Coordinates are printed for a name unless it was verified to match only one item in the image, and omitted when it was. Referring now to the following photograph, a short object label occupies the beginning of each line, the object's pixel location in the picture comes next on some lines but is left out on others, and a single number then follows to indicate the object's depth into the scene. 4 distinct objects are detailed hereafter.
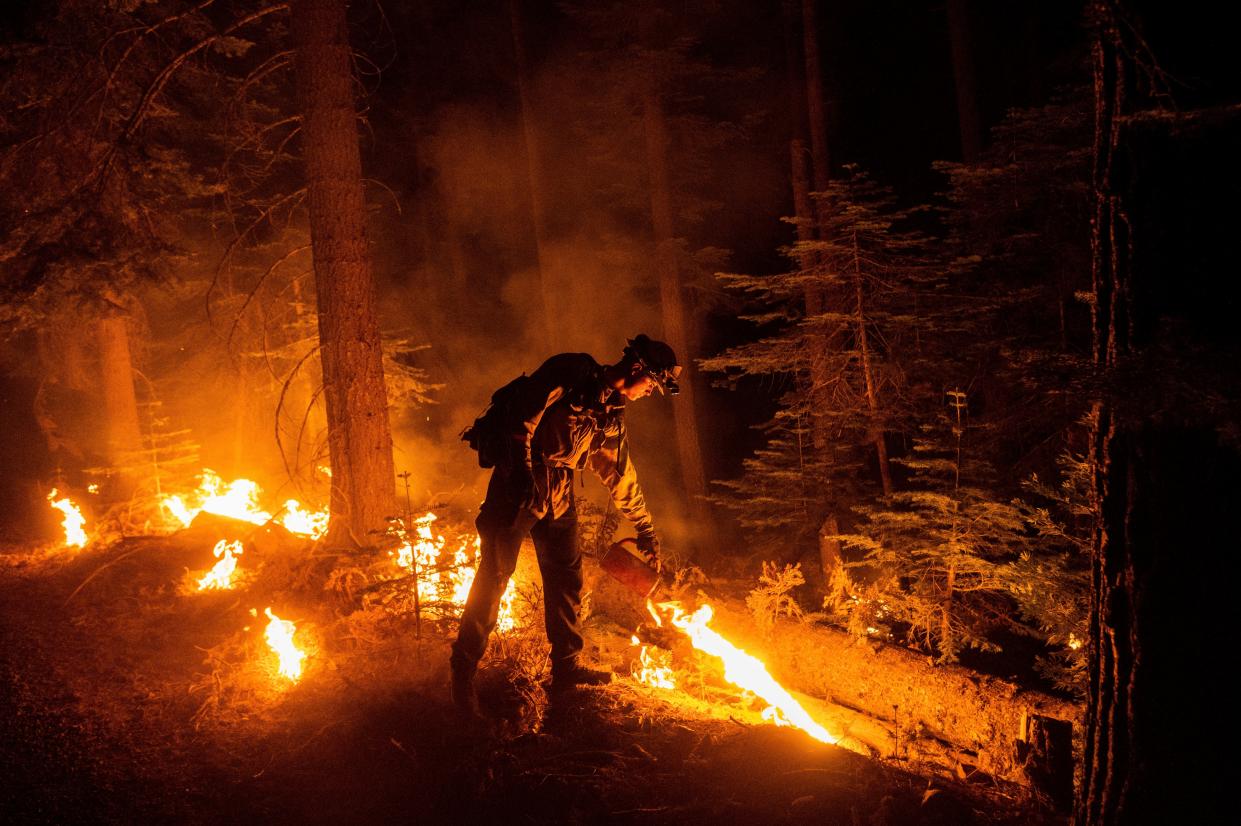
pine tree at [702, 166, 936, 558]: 8.45
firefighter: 4.76
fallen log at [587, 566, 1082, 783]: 4.91
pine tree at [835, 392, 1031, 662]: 6.39
